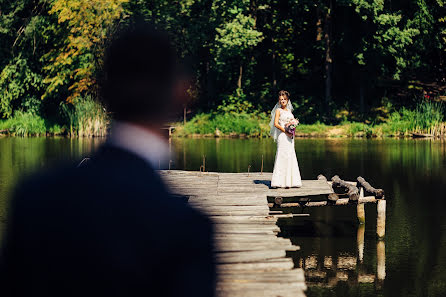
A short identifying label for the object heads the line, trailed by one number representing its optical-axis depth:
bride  14.57
